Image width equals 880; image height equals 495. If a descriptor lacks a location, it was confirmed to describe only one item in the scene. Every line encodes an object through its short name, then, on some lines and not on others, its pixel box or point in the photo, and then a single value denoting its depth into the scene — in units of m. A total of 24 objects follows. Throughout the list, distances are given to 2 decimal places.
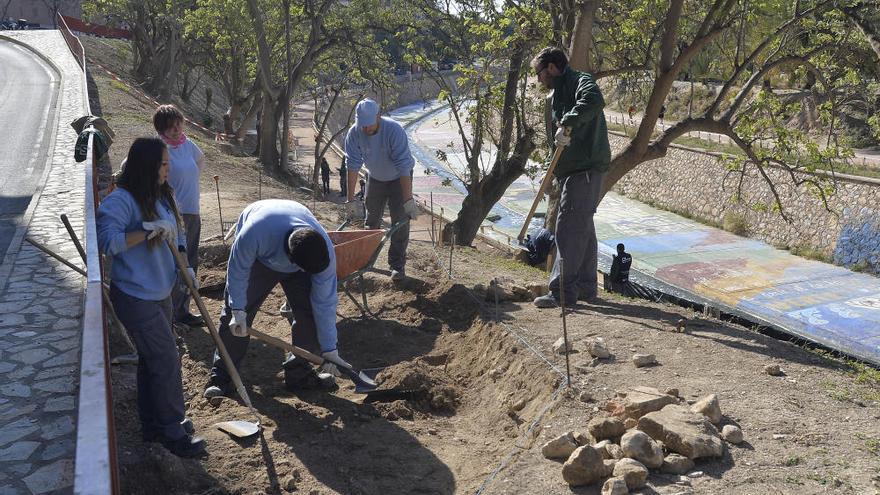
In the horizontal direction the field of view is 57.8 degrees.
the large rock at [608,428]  4.03
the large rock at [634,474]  3.56
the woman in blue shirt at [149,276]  3.97
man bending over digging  4.57
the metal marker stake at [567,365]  4.68
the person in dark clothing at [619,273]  9.72
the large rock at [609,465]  3.66
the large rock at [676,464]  3.71
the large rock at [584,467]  3.66
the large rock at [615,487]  3.50
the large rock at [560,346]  5.34
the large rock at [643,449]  3.71
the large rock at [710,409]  4.12
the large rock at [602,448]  3.79
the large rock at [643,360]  5.00
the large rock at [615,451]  3.79
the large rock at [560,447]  3.97
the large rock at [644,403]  4.18
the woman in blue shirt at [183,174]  5.68
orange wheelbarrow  6.15
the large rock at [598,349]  5.12
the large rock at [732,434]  3.96
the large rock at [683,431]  3.76
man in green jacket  6.02
